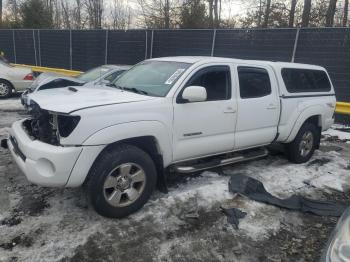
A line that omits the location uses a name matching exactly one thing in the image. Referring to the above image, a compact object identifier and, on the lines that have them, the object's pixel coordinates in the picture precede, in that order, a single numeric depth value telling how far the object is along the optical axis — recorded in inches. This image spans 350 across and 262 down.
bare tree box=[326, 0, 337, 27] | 685.9
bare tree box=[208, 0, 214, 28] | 853.5
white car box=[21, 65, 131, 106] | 363.6
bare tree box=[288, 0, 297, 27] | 737.0
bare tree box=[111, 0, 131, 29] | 1316.4
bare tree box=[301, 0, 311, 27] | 697.9
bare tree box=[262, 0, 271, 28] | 777.1
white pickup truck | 140.7
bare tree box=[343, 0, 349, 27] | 739.4
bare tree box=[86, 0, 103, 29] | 1279.5
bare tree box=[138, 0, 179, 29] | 858.8
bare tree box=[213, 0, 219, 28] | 894.3
